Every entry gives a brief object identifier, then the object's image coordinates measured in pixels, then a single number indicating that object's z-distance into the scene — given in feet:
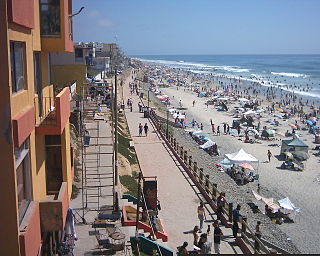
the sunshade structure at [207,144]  113.70
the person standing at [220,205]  53.38
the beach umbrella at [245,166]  87.17
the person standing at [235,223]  47.85
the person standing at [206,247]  41.83
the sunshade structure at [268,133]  134.57
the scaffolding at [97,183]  51.90
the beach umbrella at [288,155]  105.97
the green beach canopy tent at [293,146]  110.42
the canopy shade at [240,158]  89.10
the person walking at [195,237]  45.47
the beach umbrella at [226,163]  91.61
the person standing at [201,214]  50.70
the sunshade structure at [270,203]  68.03
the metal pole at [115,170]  58.13
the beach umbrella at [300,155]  108.68
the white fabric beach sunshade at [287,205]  67.72
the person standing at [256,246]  42.39
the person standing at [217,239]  44.46
